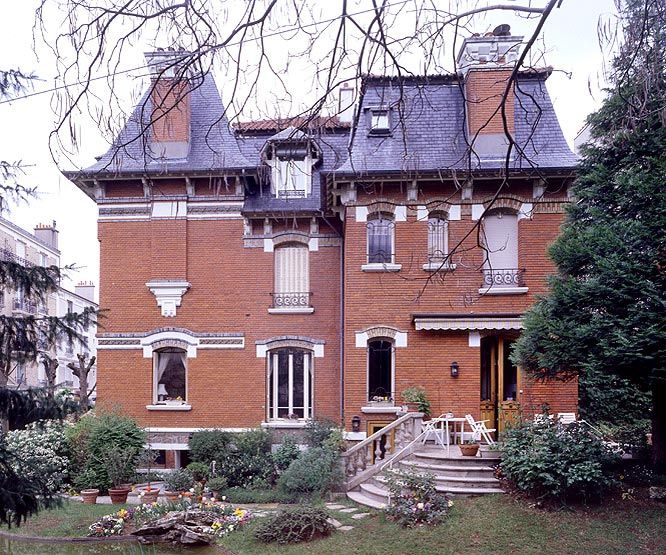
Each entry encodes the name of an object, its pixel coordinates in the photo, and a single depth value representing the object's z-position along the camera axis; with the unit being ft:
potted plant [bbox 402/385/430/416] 47.55
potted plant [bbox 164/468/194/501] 45.14
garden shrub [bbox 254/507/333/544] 33.55
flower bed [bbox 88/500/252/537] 36.99
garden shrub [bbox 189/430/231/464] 49.26
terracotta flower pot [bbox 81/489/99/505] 45.52
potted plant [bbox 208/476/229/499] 45.01
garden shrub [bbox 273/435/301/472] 47.16
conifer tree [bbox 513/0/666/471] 33.37
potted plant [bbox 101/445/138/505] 45.50
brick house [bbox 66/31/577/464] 48.98
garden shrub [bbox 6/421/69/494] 46.07
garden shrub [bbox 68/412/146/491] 47.55
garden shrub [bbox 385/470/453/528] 34.24
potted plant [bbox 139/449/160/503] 43.80
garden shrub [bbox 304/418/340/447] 49.34
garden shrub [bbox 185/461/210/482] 47.34
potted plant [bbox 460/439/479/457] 40.37
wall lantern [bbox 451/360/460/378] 48.62
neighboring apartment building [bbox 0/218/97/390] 100.42
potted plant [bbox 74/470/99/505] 47.32
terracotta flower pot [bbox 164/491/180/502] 42.83
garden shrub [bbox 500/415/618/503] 33.40
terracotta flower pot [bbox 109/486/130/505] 45.32
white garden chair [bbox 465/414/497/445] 42.45
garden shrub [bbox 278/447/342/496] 41.86
